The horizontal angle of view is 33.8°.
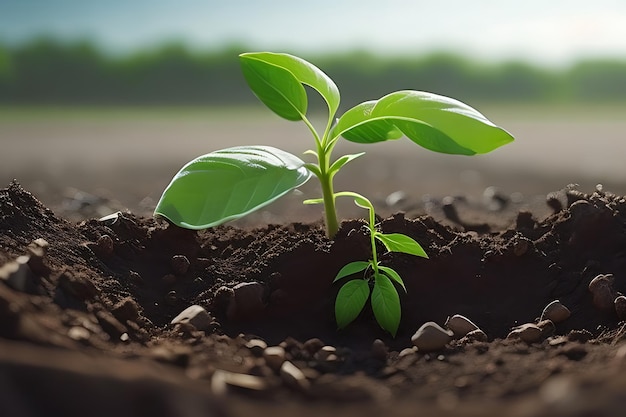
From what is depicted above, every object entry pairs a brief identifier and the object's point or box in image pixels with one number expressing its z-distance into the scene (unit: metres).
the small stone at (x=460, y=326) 0.31
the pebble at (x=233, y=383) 0.23
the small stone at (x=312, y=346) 0.28
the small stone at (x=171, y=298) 0.33
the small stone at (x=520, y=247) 0.35
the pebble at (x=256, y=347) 0.28
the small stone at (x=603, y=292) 0.31
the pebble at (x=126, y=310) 0.30
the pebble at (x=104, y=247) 0.34
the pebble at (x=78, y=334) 0.25
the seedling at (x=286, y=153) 0.30
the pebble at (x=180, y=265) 0.34
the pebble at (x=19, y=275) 0.27
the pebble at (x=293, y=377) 0.24
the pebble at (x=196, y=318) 0.30
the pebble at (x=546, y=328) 0.31
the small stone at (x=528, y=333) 0.30
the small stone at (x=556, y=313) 0.31
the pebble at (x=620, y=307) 0.31
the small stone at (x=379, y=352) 0.28
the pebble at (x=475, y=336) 0.30
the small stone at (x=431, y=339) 0.28
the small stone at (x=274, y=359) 0.26
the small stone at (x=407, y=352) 0.28
